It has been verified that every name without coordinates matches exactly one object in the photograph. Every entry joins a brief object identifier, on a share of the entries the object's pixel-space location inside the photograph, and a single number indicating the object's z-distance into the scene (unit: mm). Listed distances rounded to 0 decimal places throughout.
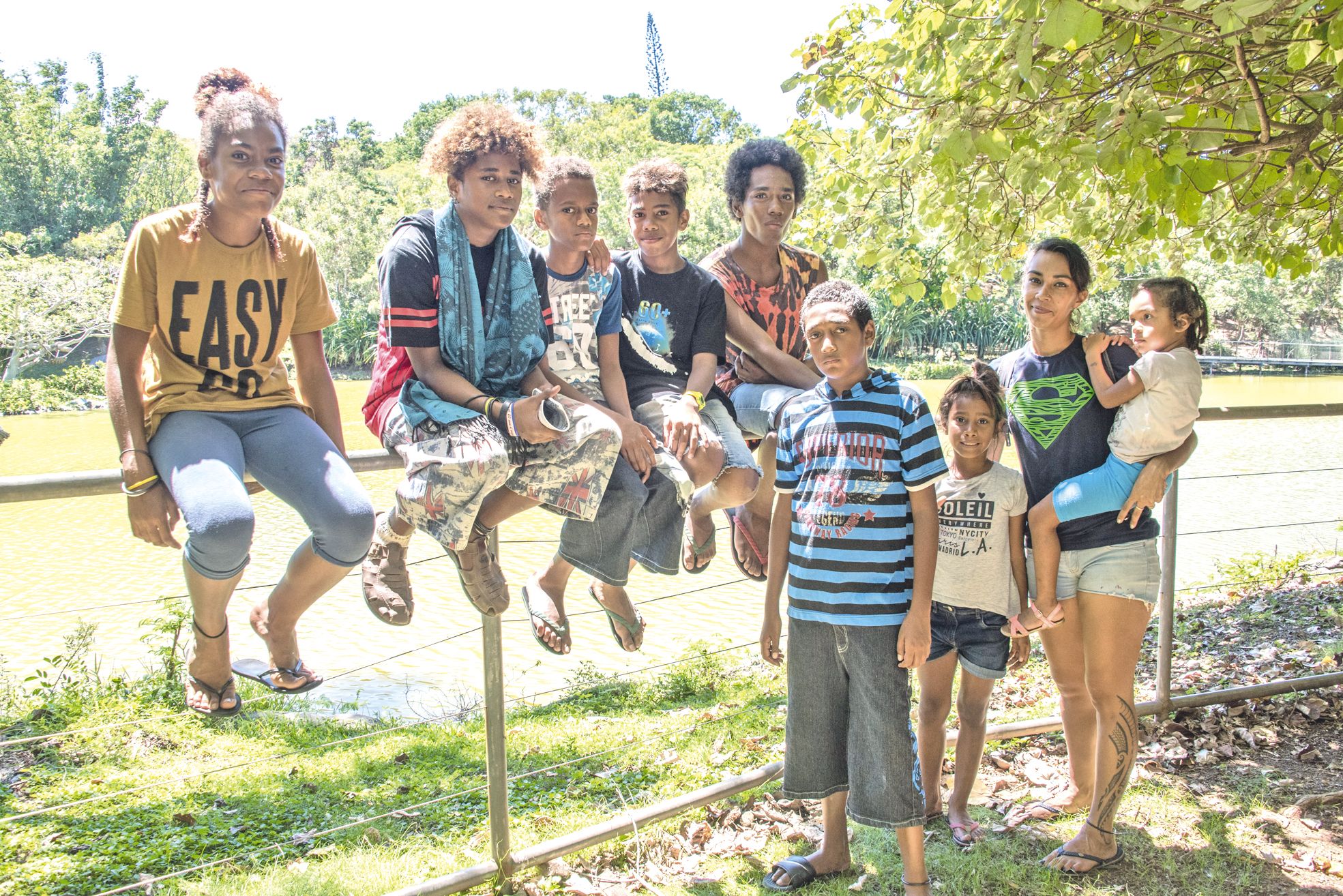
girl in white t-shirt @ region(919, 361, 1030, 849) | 2898
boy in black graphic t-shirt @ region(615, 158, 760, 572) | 3162
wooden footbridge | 33312
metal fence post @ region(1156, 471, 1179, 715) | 3869
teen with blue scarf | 2539
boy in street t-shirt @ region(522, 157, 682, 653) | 2869
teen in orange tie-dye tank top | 3533
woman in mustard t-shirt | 2467
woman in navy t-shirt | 2812
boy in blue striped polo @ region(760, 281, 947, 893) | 2551
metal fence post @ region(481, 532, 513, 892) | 2758
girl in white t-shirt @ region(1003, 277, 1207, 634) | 2752
